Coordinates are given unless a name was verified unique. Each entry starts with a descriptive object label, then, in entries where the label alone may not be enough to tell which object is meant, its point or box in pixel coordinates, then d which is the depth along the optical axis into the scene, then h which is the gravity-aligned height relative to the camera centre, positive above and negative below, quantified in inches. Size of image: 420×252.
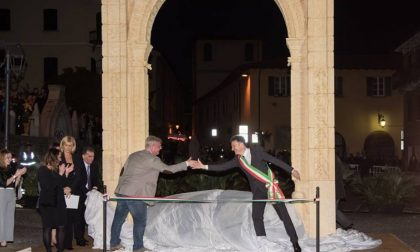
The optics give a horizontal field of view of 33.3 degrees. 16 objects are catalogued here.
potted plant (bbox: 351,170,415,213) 691.4 -62.0
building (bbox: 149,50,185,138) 2602.6 +149.3
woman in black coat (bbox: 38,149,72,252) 413.7 -40.4
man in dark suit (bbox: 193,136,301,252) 426.0 -27.1
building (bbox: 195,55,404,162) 1964.8 +67.6
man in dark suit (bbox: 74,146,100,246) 462.9 -36.1
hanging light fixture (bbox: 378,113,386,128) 1915.6 +25.8
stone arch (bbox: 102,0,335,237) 475.2 +29.0
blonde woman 434.9 -28.9
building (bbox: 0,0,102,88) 2193.7 +302.0
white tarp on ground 442.9 -64.5
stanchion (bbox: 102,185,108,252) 379.4 -42.1
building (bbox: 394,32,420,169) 1790.1 +104.0
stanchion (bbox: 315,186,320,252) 370.9 -49.0
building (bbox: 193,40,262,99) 3085.6 +317.7
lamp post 621.0 +62.4
